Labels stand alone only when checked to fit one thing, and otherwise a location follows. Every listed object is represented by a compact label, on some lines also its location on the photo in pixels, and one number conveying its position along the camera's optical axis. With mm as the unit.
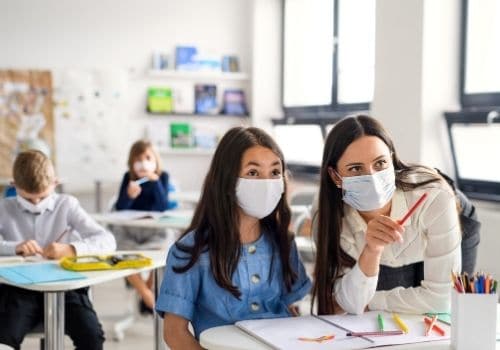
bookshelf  6691
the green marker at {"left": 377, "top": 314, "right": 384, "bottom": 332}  1707
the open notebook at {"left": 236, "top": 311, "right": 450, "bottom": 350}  1576
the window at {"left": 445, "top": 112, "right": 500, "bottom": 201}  3764
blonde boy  2646
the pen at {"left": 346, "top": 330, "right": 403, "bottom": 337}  1645
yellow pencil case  2492
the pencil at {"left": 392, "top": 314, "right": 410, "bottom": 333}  1699
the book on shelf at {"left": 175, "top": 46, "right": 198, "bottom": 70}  6680
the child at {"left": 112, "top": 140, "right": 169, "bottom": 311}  4445
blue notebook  2311
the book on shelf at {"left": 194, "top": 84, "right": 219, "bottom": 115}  6773
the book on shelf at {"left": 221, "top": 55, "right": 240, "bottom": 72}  6824
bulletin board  6152
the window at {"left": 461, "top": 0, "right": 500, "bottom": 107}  3887
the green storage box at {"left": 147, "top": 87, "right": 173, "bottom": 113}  6648
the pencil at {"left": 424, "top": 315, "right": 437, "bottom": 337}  1682
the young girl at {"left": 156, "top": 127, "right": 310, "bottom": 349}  1889
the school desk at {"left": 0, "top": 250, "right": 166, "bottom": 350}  2264
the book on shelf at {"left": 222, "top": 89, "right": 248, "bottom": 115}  6859
